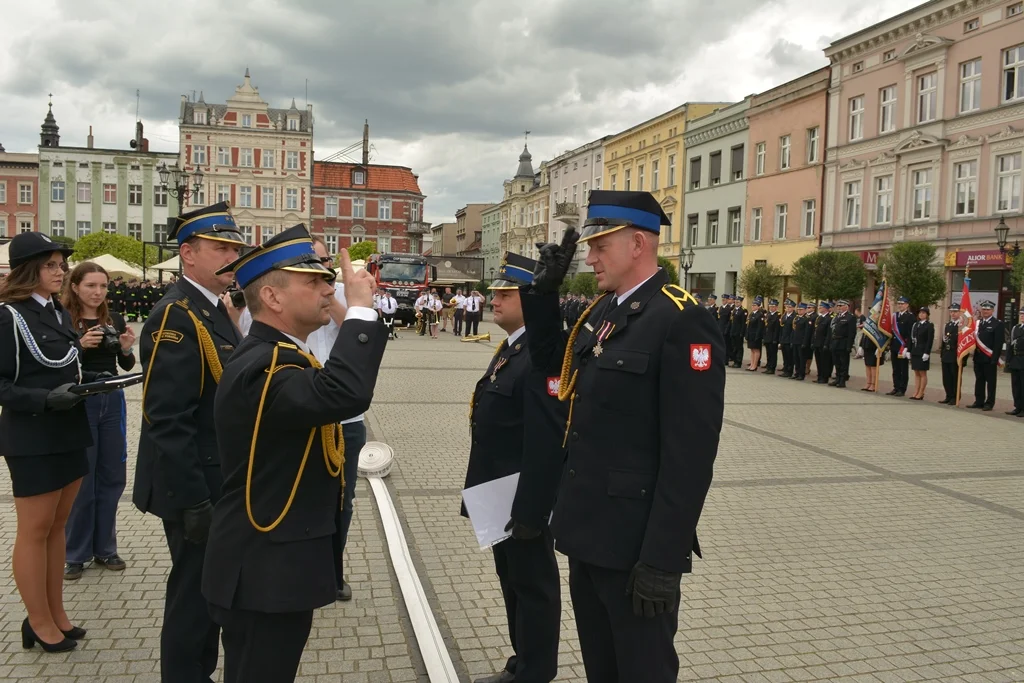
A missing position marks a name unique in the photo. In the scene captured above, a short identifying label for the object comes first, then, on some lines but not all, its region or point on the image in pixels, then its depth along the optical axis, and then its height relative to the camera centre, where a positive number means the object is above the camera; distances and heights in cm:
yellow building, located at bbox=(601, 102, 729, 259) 4706 +1024
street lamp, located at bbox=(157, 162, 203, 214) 1933 +334
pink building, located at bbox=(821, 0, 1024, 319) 2645 +708
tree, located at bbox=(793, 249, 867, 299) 2802 +165
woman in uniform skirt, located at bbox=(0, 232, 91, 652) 393 -67
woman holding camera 506 -104
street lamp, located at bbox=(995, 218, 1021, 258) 2278 +253
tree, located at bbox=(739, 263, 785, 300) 3406 +165
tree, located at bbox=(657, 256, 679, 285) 4212 +280
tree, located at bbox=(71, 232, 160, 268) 5819 +412
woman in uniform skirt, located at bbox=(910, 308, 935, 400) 1659 -59
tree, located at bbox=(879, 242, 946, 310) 2470 +153
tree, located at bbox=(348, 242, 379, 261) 6302 +514
